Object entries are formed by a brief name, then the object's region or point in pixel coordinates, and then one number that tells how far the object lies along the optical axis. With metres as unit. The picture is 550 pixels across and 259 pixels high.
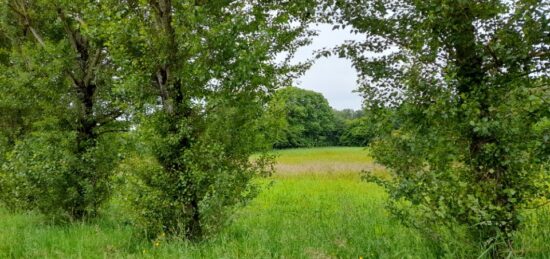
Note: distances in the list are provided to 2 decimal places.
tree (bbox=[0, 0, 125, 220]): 7.82
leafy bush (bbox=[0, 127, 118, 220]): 7.73
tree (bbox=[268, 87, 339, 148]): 71.87
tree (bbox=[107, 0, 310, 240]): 5.38
